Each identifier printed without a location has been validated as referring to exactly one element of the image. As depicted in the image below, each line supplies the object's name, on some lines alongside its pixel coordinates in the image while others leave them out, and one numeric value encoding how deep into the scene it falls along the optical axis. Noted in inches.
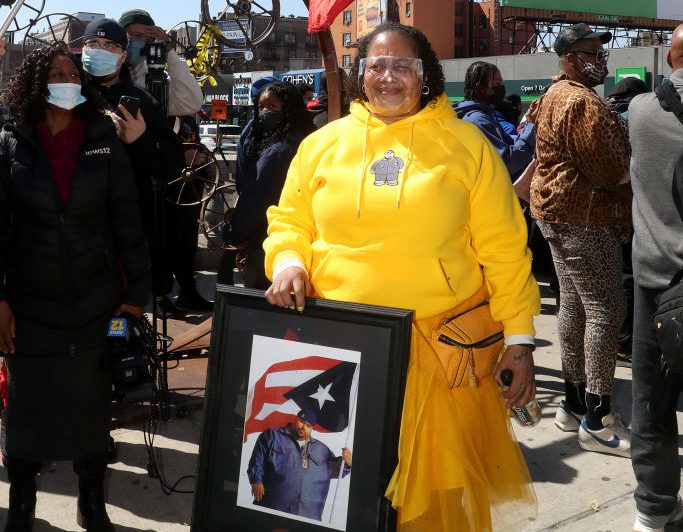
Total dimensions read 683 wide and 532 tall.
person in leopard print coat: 144.6
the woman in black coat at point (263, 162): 157.9
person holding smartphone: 138.4
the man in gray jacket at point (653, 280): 107.3
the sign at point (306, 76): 1307.8
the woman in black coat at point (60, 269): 114.8
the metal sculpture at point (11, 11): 230.1
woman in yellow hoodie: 87.4
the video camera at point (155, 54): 155.9
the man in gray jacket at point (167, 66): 175.2
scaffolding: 1342.3
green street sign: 1028.5
